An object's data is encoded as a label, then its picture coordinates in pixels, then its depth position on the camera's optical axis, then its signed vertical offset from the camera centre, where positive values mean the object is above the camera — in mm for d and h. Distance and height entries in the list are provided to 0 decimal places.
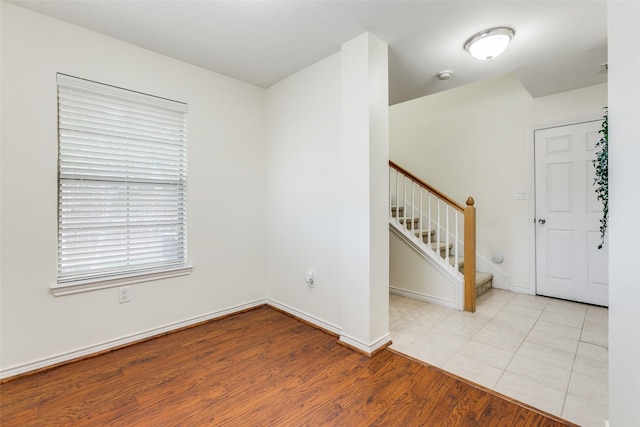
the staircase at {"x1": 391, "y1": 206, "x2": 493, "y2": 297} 3427 -566
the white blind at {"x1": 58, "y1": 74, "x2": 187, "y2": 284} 2045 +259
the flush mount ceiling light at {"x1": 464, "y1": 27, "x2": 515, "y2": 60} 2041 +1270
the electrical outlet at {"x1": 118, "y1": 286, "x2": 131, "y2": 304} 2244 -642
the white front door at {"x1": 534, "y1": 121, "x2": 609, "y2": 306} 3104 -34
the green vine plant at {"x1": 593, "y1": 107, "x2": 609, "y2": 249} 1983 +330
